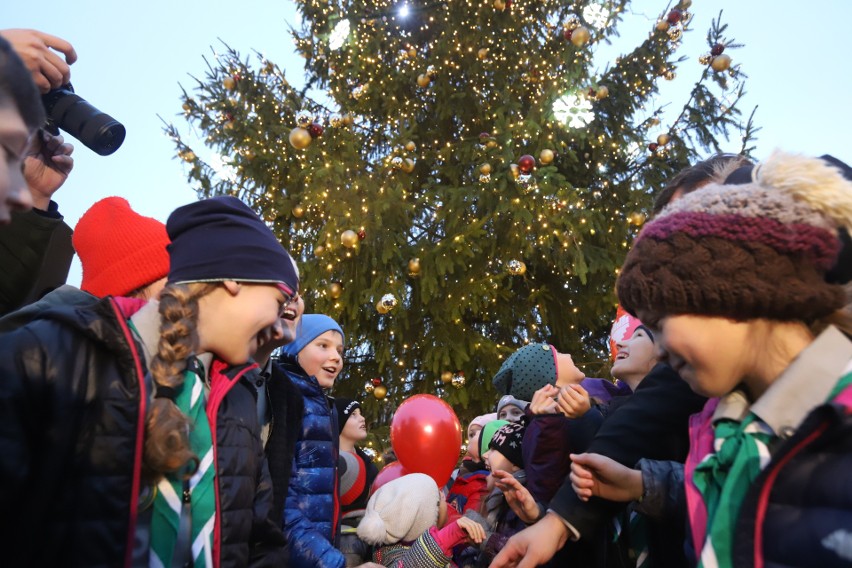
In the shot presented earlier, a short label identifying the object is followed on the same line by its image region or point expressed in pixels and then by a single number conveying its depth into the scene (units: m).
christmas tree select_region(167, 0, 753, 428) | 7.14
